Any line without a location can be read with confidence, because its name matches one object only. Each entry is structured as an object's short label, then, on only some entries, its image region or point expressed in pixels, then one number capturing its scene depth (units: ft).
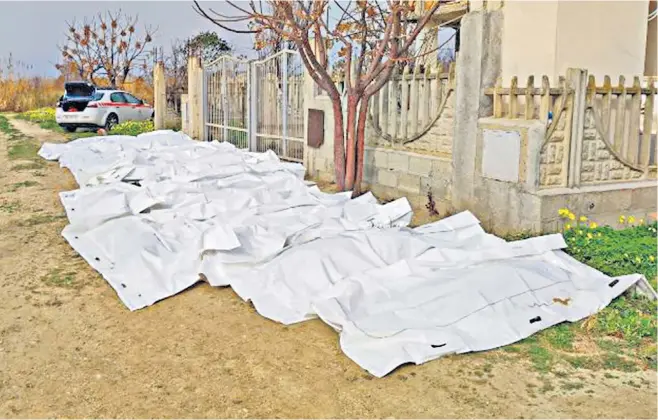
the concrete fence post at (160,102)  60.08
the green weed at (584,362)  12.53
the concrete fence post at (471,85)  22.53
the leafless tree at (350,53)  25.44
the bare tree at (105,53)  94.84
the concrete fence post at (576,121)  21.08
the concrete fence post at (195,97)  49.26
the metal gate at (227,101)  42.19
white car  63.82
